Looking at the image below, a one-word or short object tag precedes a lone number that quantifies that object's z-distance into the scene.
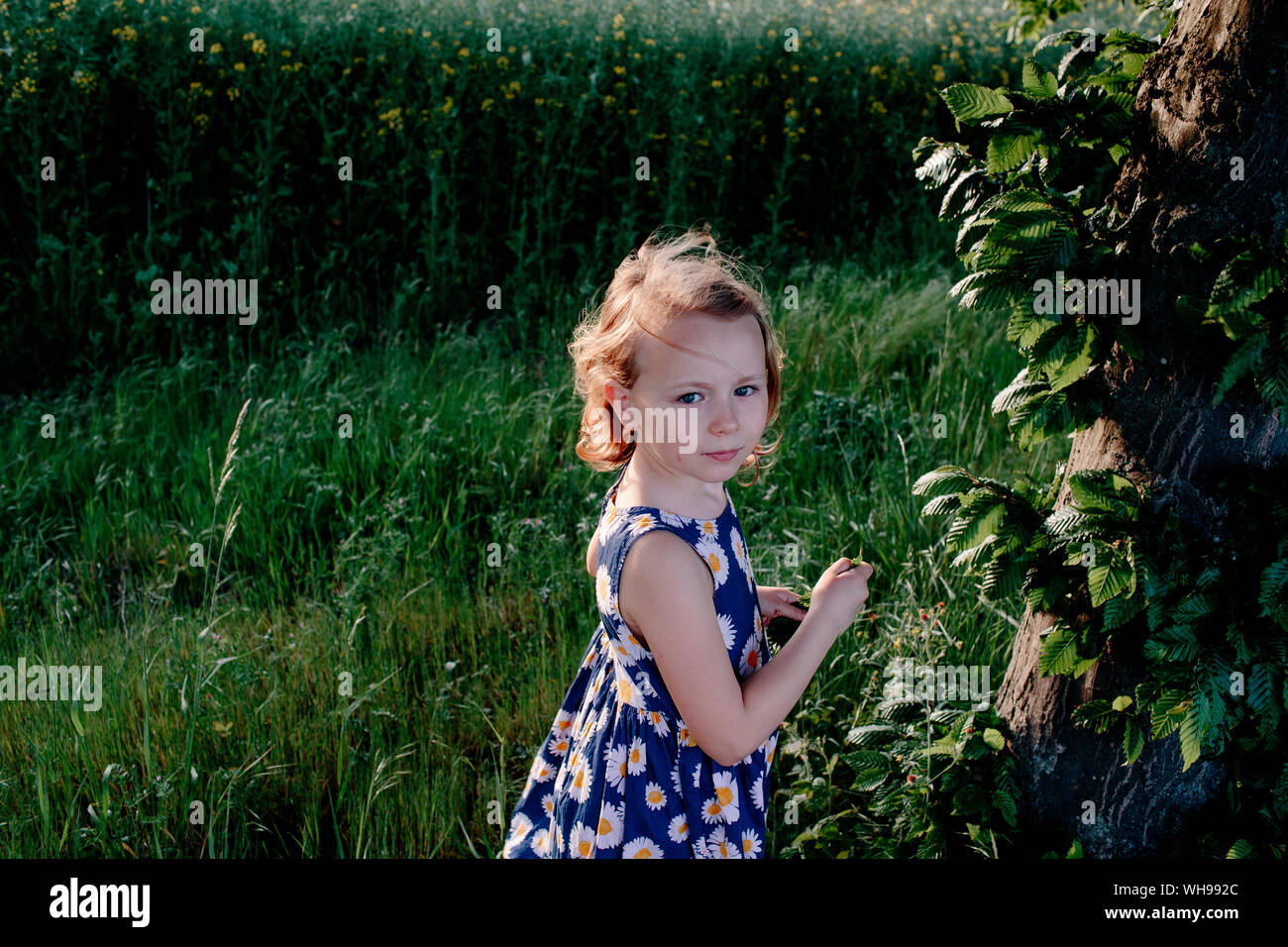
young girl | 1.69
